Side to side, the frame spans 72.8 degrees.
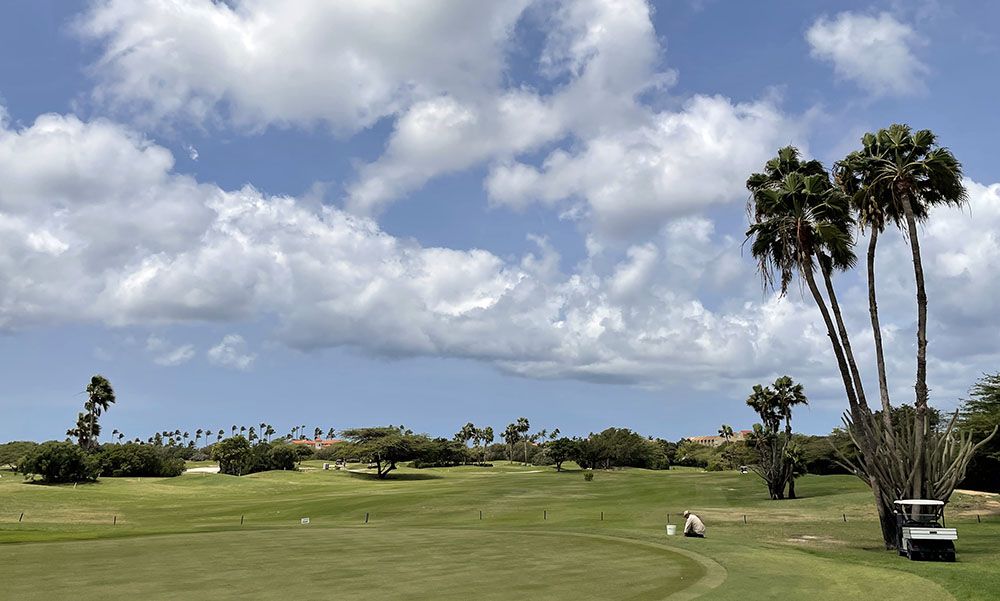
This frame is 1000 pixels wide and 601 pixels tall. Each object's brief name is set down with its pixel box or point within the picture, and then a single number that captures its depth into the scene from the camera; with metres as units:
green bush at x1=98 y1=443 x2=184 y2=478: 127.81
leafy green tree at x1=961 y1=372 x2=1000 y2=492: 63.22
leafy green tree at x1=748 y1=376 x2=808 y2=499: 75.44
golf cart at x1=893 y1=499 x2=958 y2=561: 27.59
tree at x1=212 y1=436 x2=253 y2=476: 157.25
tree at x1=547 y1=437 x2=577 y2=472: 166.38
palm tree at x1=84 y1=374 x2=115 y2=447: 135.62
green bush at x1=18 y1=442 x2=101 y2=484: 110.12
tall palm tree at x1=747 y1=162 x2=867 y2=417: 37.41
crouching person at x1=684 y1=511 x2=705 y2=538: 34.41
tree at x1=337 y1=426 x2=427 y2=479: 143.75
